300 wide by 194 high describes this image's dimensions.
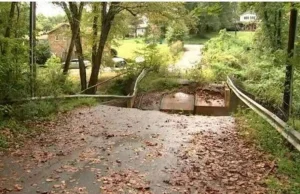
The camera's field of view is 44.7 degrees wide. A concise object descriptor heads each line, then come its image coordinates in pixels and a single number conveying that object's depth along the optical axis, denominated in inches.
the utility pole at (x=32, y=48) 430.0
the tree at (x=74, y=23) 706.2
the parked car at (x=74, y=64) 1511.2
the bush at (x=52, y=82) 458.0
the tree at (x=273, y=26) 828.0
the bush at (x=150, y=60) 1018.1
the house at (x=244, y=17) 1870.1
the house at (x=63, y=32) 852.6
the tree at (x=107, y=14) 726.5
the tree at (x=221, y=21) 1851.6
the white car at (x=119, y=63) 1077.1
